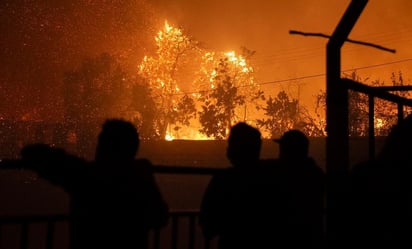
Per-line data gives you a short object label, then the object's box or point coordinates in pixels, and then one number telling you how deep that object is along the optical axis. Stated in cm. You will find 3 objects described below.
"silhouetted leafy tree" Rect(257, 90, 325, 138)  5391
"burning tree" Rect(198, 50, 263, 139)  4903
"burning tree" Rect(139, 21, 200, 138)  5150
